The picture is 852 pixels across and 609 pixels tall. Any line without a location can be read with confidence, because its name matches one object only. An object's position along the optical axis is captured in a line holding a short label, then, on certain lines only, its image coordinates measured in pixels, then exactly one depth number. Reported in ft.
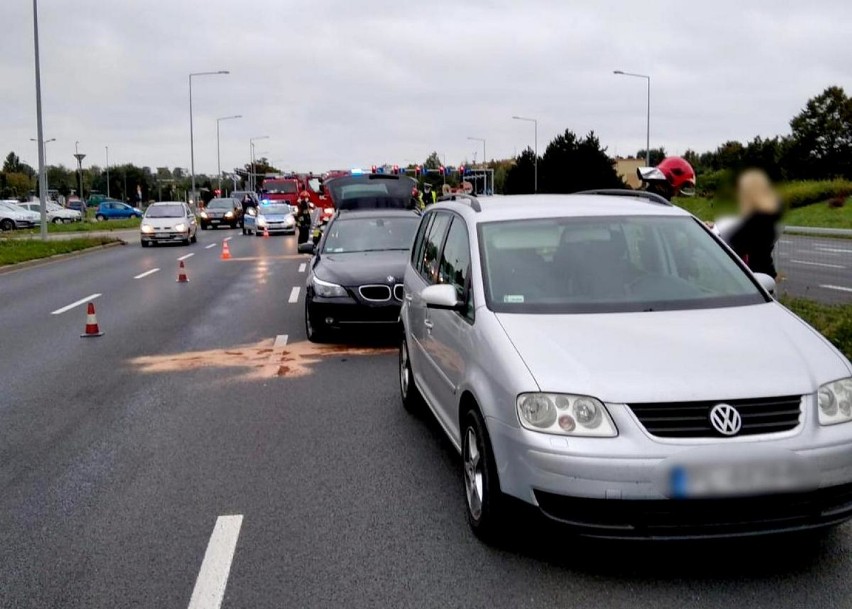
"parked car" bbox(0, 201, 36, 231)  173.58
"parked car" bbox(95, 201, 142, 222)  240.12
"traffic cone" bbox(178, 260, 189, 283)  65.68
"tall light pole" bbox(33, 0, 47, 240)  96.73
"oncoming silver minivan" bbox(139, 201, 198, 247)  112.16
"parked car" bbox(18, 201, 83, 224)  213.62
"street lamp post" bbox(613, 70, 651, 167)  158.51
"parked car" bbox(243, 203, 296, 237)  135.33
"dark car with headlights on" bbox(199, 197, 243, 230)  164.86
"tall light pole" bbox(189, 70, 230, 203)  184.16
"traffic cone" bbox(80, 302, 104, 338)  39.68
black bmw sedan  35.50
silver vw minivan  12.85
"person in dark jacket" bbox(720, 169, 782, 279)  24.73
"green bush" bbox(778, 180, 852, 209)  26.32
